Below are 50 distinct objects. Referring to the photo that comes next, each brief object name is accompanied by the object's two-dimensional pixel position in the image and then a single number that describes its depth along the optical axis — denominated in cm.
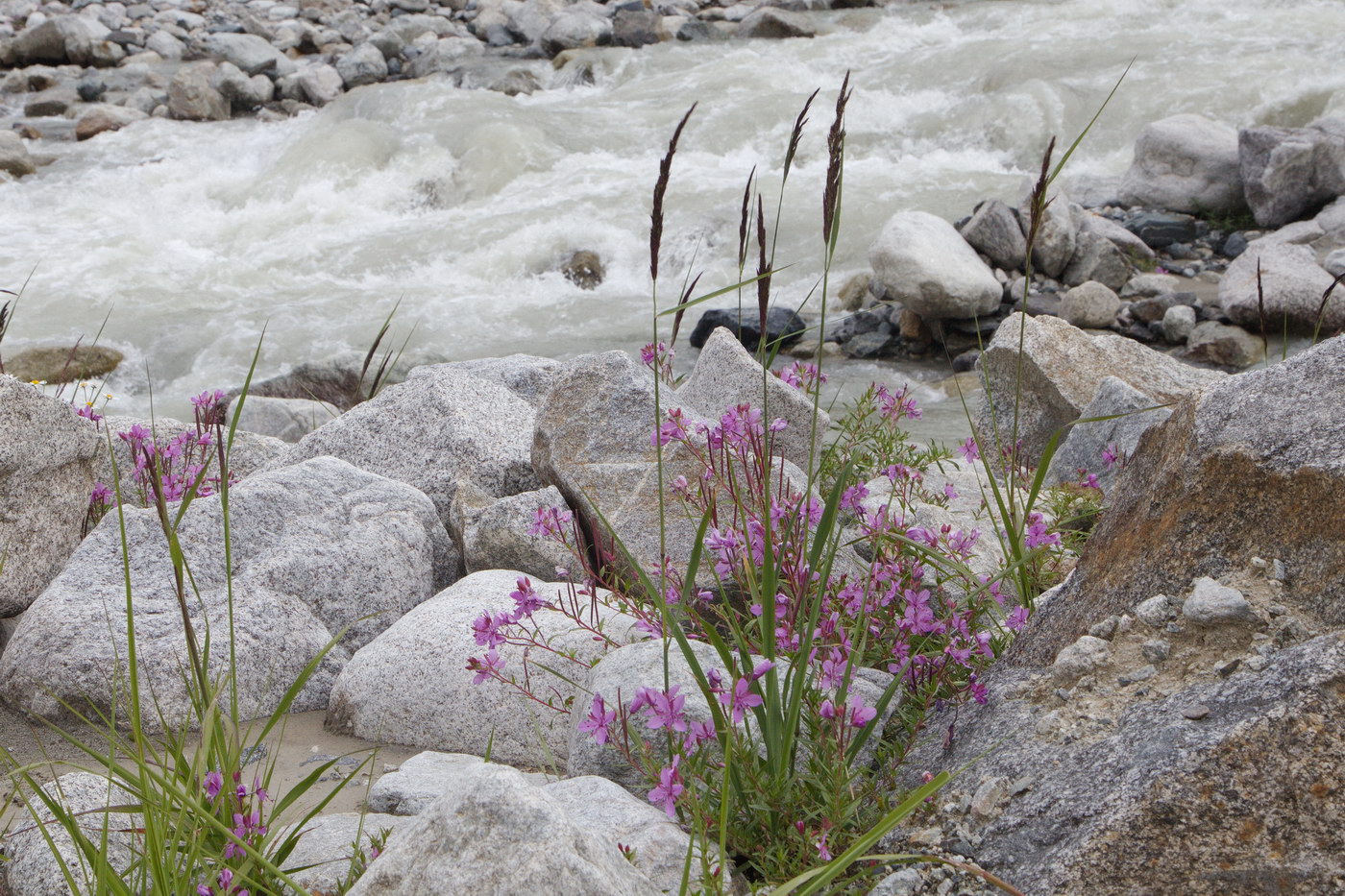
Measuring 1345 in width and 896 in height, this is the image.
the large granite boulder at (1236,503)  213
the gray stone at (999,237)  1062
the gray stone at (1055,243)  1065
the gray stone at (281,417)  686
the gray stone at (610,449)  396
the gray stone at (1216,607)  208
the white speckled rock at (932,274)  962
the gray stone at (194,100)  1873
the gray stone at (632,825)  214
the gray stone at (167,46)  2247
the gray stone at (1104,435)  446
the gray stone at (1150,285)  1028
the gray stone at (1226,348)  898
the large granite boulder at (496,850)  187
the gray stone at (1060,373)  534
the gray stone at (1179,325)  948
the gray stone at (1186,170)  1207
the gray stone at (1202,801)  176
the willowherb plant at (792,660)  200
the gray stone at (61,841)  231
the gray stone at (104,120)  1762
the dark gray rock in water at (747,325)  973
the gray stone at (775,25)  2048
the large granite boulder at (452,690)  319
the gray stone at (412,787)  257
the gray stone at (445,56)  2103
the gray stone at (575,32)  2147
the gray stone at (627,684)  256
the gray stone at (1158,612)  222
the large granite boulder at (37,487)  388
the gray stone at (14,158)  1567
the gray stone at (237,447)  505
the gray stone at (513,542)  401
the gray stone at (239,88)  1952
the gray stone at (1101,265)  1052
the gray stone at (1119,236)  1103
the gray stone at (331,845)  224
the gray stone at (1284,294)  897
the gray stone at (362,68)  2100
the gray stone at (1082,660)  220
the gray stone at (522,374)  579
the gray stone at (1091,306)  980
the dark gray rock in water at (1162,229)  1145
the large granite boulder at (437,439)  478
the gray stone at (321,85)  2000
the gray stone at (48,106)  1916
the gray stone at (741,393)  459
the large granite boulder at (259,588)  341
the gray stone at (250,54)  2089
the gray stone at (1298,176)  1137
